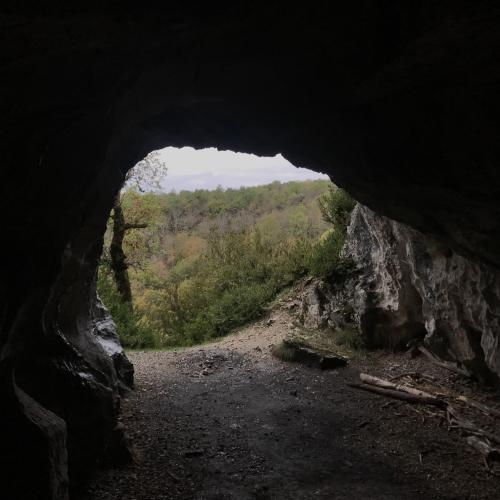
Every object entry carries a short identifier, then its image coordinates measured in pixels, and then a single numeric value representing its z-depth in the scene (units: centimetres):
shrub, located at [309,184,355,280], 1200
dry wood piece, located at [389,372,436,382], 797
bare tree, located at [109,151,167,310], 1539
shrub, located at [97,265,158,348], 1338
